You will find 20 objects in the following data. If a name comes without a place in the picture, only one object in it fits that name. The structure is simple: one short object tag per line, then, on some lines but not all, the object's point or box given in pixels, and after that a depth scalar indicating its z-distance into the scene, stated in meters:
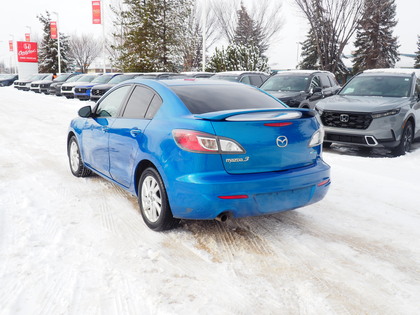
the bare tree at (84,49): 76.25
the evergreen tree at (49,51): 62.81
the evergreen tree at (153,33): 32.53
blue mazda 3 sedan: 3.50
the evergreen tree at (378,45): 51.09
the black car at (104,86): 20.58
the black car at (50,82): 29.91
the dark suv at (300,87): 10.77
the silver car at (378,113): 8.02
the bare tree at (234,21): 43.81
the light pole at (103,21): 39.75
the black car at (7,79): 49.77
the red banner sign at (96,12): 37.28
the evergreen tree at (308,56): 53.73
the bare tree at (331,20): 23.52
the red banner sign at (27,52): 50.41
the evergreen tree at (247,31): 45.81
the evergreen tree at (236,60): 30.89
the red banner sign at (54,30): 47.53
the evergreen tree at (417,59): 53.06
